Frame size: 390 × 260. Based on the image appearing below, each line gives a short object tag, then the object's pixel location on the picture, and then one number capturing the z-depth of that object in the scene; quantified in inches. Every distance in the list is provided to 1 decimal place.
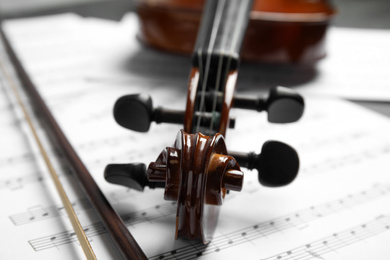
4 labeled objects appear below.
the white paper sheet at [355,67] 30.3
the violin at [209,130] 19.3
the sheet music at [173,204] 20.8
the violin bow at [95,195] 19.7
